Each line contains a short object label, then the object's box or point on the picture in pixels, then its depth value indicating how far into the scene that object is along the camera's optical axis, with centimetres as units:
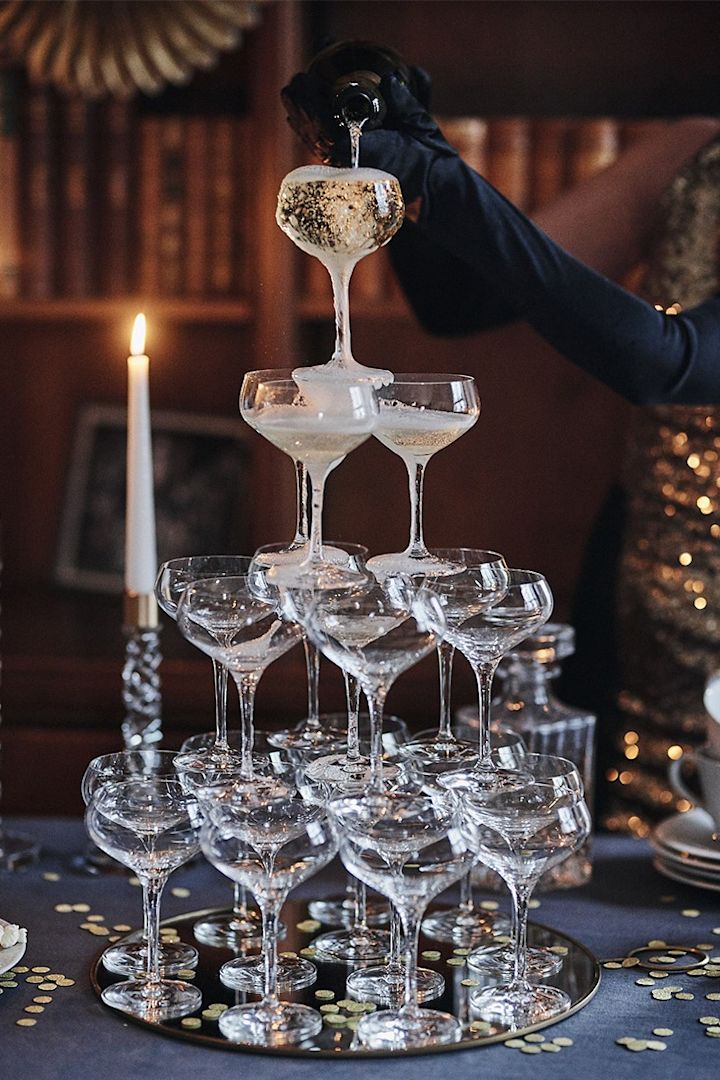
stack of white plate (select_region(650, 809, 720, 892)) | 199
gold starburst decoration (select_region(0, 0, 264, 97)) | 324
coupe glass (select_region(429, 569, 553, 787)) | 176
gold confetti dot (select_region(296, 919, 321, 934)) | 188
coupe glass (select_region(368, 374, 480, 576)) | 178
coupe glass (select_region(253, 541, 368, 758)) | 178
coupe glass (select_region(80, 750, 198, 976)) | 177
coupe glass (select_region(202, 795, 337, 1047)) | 166
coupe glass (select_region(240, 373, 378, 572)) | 169
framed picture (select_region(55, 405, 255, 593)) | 371
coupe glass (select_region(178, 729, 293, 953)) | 173
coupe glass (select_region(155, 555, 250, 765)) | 181
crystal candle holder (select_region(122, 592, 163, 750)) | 209
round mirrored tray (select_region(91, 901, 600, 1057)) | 166
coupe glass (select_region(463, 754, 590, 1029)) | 169
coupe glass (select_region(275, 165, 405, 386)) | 174
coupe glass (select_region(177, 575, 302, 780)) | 178
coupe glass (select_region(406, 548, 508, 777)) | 175
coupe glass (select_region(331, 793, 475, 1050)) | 164
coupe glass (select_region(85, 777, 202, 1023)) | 173
